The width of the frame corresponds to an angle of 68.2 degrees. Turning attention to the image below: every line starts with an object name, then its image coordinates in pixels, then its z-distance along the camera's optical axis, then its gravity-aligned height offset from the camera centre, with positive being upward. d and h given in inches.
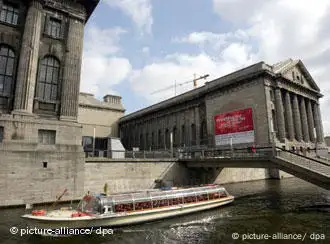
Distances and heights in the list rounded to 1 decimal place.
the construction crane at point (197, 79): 3888.3 +1380.2
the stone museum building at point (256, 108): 1752.0 +466.3
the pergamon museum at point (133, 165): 617.6 -2.3
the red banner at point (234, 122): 1793.8 +320.4
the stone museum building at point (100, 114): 2733.8 +609.2
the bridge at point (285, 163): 813.2 +2.2
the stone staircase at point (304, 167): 796.6 -12.5
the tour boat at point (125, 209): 597.3 -123.6
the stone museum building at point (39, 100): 932.0 +280.0
